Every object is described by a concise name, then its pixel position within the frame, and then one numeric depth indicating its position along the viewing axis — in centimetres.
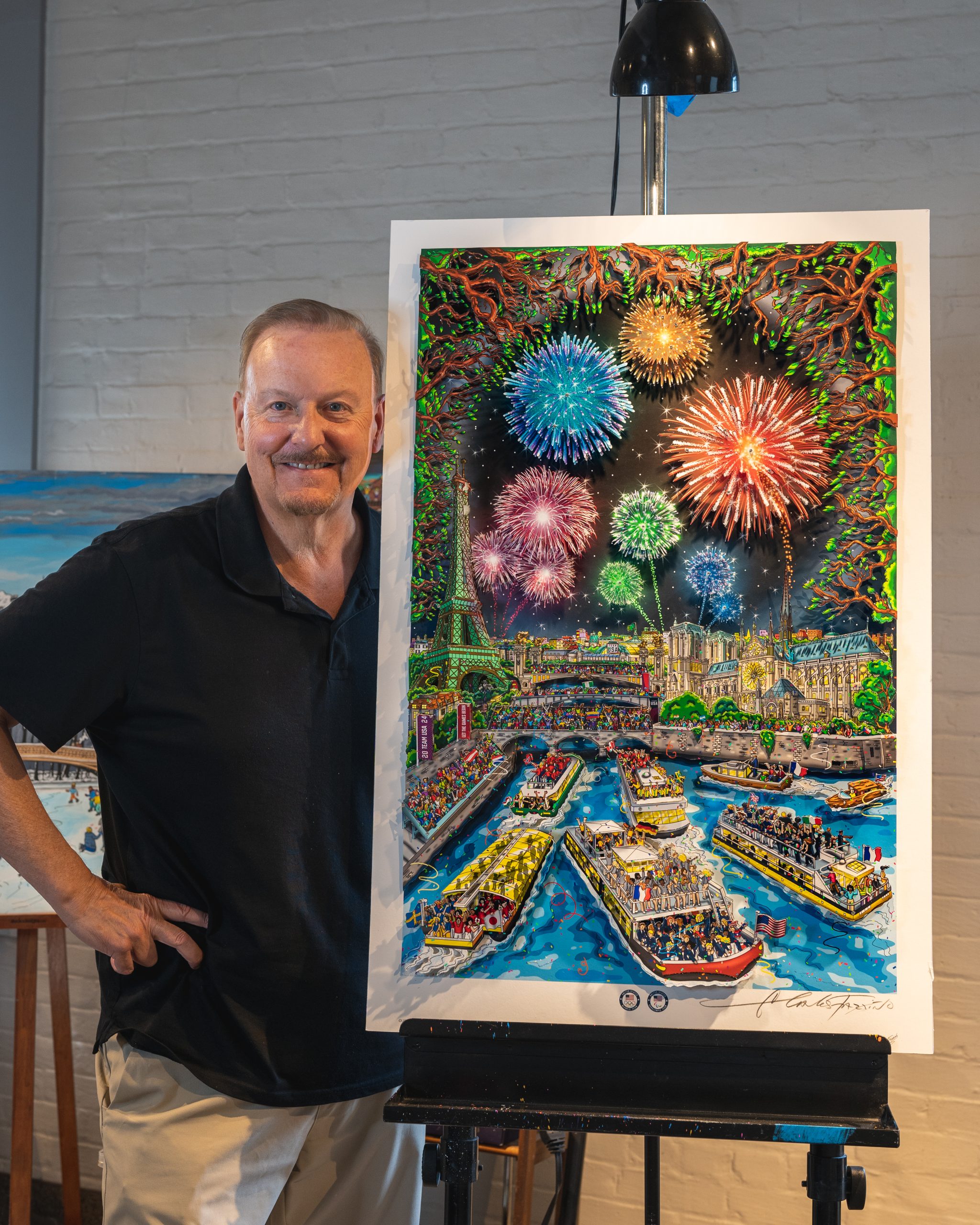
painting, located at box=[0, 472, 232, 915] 195
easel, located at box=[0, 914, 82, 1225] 169
